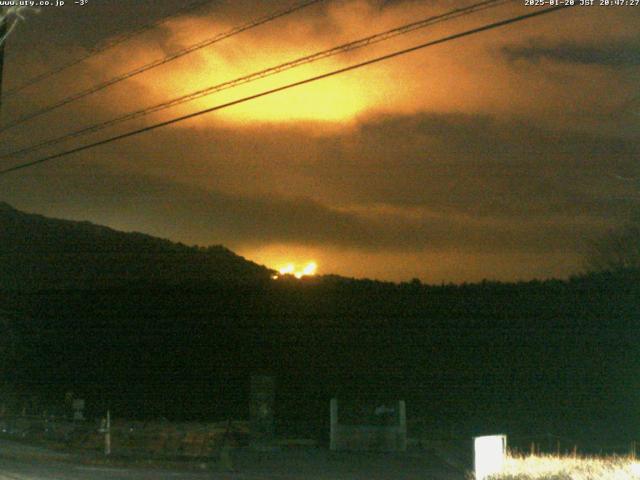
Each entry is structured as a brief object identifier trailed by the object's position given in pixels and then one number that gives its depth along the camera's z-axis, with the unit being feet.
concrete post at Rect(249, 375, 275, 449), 74.28
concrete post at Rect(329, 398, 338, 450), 74.74
